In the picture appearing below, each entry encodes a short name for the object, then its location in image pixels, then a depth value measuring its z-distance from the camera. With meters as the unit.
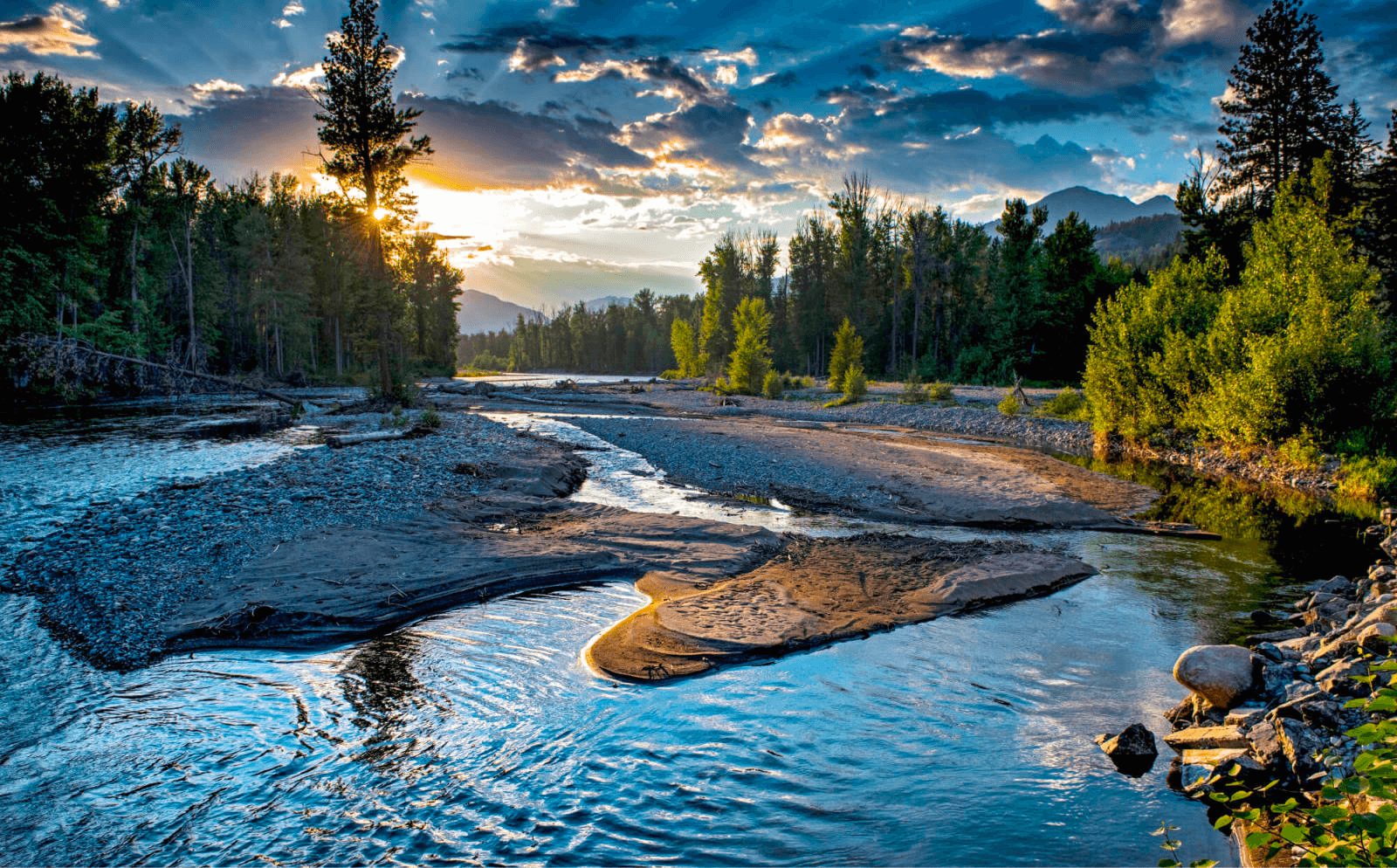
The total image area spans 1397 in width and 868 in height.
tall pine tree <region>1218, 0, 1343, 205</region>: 33.41
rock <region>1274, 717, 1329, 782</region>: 4.62
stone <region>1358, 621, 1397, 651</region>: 5.76
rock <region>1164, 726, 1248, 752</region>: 5.11
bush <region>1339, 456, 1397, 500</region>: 15.90
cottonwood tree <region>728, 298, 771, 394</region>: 51.69
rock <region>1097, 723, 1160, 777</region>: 5.35
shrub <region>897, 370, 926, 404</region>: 39.84
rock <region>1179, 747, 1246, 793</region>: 4.91
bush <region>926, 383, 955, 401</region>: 38.94
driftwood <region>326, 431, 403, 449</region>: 20.02
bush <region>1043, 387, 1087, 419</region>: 32.50
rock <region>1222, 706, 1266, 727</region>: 5.38
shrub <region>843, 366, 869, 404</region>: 42.84
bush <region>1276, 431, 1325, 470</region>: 18.14
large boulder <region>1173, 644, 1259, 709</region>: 5.87
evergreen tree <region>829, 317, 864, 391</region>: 47.38
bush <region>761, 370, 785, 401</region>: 48.94
